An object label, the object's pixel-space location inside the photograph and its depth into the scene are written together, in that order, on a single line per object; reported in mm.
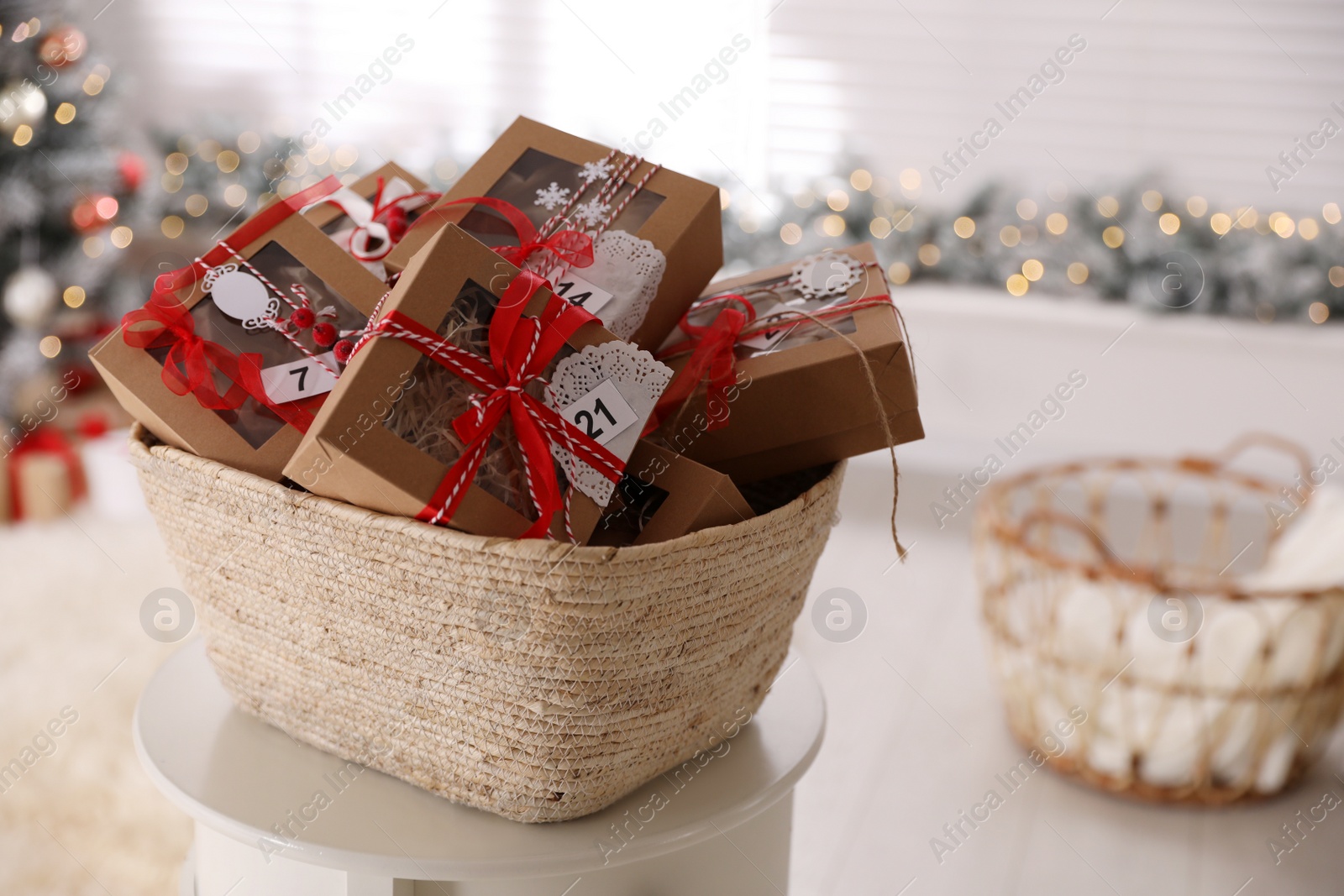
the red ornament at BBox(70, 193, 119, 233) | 2480
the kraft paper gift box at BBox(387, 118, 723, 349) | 819
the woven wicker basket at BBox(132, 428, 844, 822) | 646
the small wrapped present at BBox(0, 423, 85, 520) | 2449
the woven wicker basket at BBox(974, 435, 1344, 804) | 1585
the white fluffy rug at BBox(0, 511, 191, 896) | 1504
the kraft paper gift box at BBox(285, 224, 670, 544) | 638
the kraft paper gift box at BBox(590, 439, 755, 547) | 720
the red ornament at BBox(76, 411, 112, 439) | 2566
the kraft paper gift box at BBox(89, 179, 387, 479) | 754
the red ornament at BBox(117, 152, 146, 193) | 2575
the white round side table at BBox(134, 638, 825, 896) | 711
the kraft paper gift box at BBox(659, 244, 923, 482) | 805
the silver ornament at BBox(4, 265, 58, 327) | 2355
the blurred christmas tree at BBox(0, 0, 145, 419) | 2332
